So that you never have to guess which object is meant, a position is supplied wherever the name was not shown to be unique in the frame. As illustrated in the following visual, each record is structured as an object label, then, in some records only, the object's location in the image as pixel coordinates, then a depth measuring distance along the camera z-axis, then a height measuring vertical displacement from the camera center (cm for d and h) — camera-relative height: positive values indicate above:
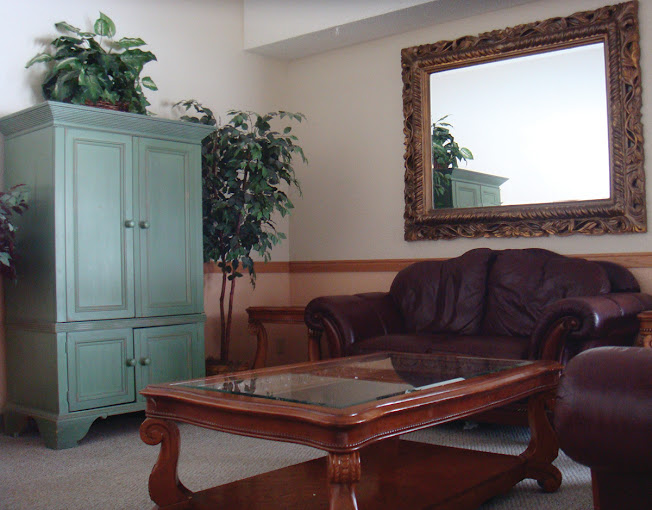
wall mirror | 367 +69
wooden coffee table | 169 -42
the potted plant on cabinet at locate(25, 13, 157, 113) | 352 +98
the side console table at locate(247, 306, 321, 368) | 416 -34
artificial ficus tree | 407 +41
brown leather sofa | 304 -26
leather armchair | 134 -31
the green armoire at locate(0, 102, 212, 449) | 329 -2
